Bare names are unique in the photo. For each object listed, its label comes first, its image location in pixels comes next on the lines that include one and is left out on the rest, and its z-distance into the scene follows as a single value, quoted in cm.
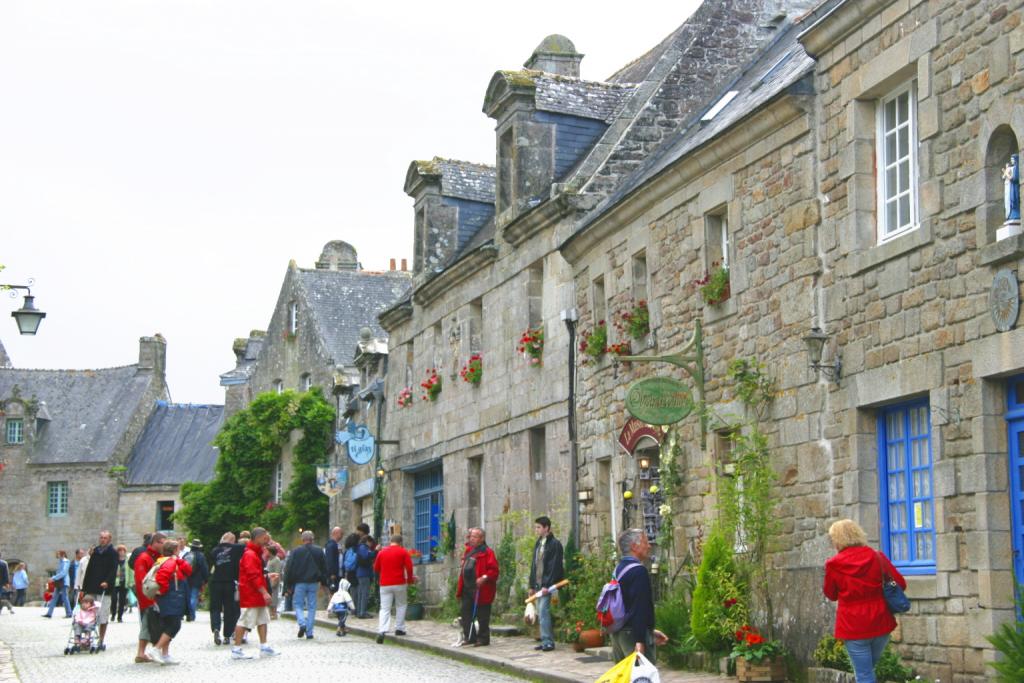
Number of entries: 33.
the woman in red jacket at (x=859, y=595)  983
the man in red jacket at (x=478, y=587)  1872
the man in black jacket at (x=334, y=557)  2617
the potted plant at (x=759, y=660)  1291
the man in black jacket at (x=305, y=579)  2111
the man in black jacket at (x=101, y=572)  1911
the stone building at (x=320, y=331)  3903
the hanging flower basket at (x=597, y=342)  1866
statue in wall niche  1007
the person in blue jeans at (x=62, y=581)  3512
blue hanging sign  2841
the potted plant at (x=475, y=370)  2436
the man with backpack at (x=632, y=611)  1032
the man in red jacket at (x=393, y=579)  2025
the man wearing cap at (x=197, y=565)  2361
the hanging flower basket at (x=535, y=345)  2138
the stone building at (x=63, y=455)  6009
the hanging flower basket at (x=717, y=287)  1491
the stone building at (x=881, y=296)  1038
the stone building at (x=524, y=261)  2064
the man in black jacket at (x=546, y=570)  1761
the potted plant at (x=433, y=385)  2666
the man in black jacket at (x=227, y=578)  1995
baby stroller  1948
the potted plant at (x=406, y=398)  2852
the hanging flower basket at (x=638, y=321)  1714
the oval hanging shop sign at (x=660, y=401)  1466
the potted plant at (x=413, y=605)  2600
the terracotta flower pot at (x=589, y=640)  1675
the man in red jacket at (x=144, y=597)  1748
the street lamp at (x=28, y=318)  1997
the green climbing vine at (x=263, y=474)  3706
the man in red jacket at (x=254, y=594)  1816
